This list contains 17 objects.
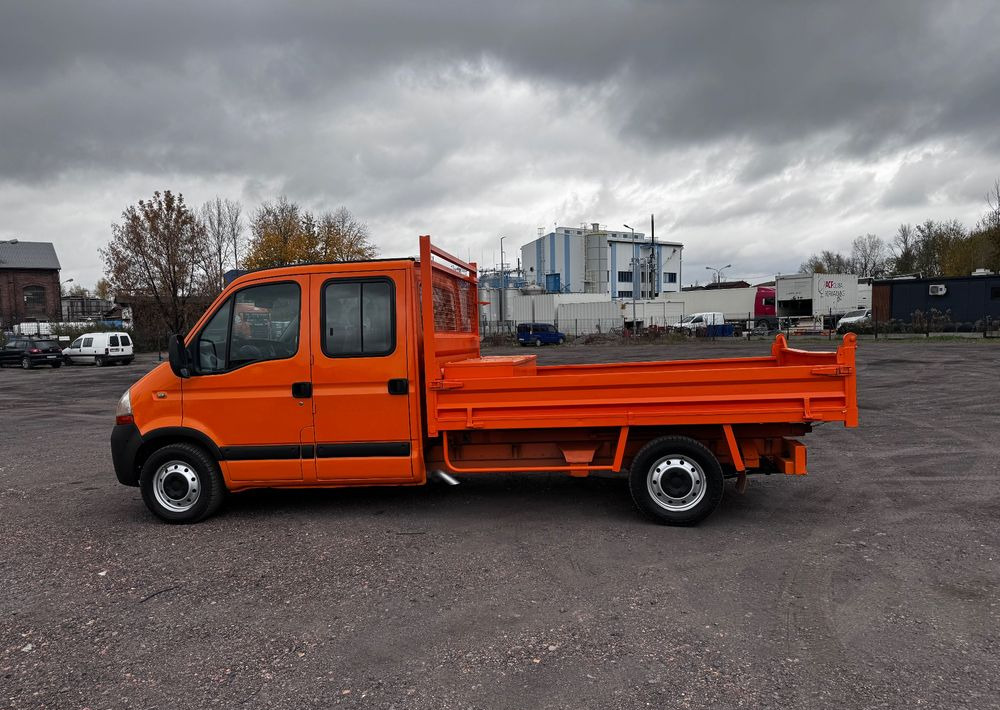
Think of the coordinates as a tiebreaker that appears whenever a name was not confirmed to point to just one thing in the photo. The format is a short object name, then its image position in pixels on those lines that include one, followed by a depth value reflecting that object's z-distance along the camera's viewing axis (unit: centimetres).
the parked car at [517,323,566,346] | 4666
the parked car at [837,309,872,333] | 4190
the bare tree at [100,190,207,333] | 3244
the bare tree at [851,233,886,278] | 8588
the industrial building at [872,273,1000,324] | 4009
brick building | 6956
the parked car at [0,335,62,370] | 3322
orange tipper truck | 534
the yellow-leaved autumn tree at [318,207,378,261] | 4616
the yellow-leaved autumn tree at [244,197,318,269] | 4344
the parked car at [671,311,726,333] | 5059
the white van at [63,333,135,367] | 3478
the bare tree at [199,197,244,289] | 4841
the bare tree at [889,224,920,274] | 7288
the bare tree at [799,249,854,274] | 8844
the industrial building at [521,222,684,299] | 8488
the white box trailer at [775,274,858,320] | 4788
